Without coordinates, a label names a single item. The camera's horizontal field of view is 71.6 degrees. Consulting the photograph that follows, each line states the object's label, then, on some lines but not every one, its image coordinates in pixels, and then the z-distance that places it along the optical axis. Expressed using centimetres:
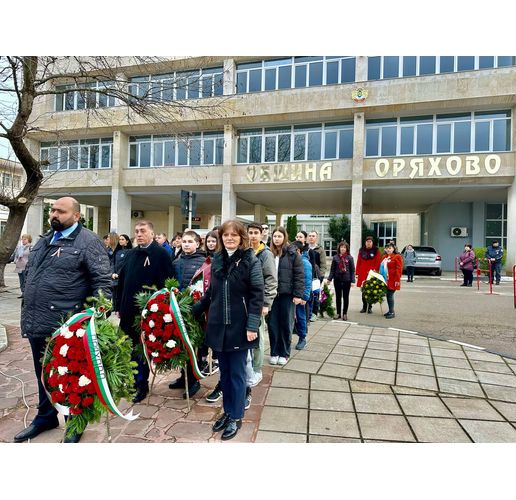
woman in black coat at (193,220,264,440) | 298
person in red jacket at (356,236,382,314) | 836
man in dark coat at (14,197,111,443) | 286
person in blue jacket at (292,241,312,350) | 554
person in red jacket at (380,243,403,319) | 798
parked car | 1922
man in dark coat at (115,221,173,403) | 361
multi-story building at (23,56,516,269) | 1823
